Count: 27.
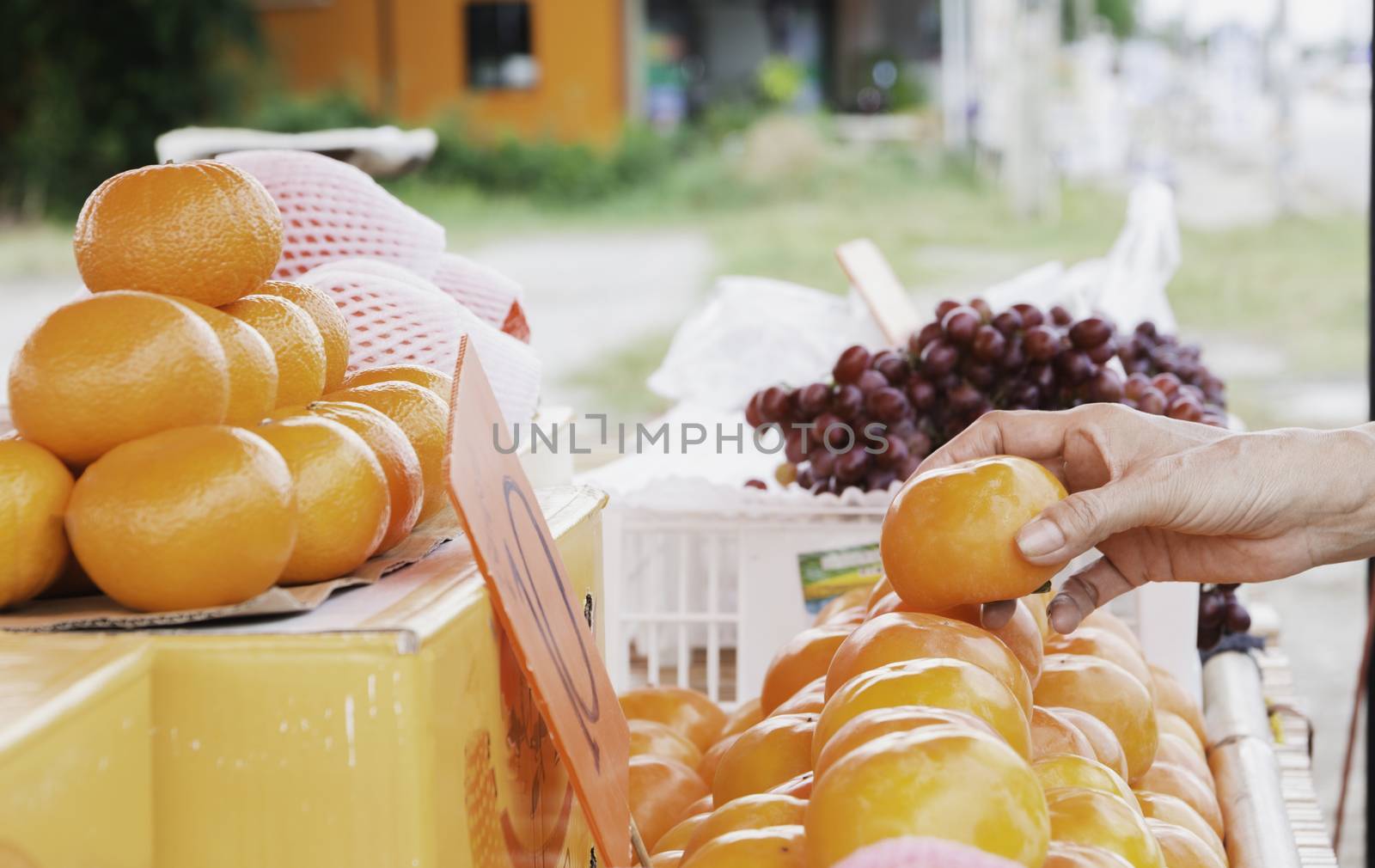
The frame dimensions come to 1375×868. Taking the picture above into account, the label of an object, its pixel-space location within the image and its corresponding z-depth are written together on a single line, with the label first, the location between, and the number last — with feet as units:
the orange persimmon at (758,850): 2.64
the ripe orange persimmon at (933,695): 2.74
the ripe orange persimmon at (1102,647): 4.01
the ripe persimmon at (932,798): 2.34
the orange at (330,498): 2.61
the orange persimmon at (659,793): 3.71
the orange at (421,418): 3.15
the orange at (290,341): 2.96
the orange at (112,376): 2.50
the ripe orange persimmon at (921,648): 3.02
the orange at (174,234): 2.77
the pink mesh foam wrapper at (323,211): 4.77
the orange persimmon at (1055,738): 3.20
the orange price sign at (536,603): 2.44
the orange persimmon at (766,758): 3.25
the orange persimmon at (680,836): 3.35
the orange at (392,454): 2.87
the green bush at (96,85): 43.09
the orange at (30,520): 2.45
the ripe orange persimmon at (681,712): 4.40
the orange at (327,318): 3.26
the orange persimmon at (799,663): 3.83
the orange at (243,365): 2.72
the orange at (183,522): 2.36
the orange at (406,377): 3.42
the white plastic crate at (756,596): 5.23
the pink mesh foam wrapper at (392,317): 4.08
